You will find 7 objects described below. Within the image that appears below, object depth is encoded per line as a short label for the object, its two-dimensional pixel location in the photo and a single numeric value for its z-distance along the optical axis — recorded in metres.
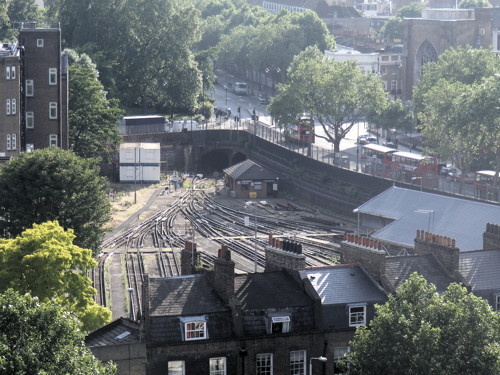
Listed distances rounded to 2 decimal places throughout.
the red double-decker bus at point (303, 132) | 148.00
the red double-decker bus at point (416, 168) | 121.44
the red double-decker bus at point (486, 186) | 117.30
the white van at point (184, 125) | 157.25
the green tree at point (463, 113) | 122.06
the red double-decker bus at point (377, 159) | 128.62
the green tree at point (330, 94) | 144.50
